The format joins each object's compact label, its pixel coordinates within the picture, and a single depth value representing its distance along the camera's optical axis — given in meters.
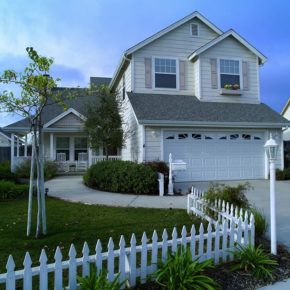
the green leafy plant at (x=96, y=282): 3.14
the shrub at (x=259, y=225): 5.50
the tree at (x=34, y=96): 5.45
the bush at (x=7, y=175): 12.90
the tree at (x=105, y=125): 15.41
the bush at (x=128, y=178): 10.76
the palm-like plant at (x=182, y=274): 3.38
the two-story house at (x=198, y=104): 13.50
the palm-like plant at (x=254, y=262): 3.99
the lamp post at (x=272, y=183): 4.74
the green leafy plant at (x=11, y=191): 9.92
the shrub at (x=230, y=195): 6.13
